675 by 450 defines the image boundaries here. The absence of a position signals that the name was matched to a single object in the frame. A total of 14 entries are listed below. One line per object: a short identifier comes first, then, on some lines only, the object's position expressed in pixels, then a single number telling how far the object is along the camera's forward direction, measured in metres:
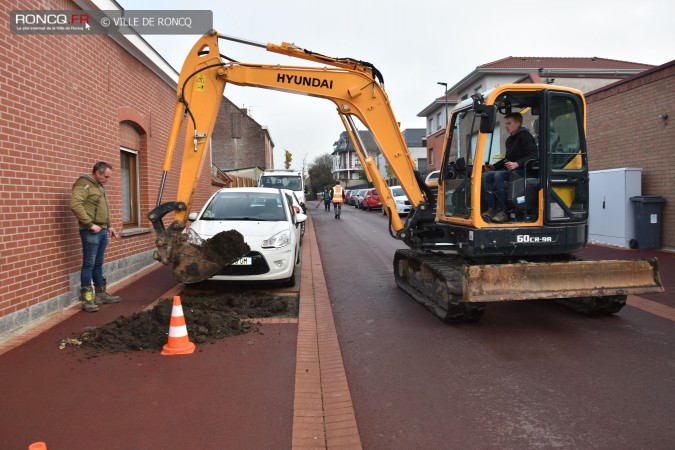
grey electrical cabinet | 11.65
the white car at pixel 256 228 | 7.15
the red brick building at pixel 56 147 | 5.33
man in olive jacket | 6.18
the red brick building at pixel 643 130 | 10.99
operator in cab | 5.80
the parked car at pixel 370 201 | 31.36
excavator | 5.55
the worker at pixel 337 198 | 24.99
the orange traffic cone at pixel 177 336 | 4.84
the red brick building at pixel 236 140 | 46.41
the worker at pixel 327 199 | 31.88
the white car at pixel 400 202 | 20.22
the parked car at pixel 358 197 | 37.16
